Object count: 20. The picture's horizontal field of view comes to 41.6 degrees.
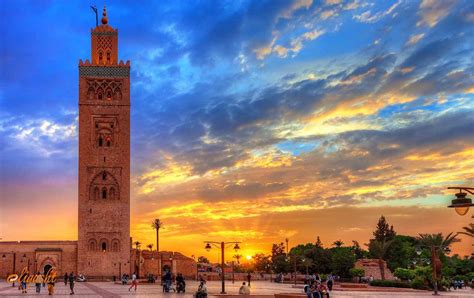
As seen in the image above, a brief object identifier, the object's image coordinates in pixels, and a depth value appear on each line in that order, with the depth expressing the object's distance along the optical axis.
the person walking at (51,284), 29.69
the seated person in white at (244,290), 28.18
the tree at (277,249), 101.31
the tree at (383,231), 86.01
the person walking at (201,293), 23.31
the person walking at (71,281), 30.75
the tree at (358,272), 53.13
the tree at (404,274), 41.92
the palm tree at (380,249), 52.03
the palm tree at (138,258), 62.54
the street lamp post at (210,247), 31.69
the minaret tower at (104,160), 59.72
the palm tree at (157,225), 87.56
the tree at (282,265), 70.59
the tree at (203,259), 124.02
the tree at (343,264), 60.50
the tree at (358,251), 95.55
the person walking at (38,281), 31.60
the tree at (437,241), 37.09
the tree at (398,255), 75.12
